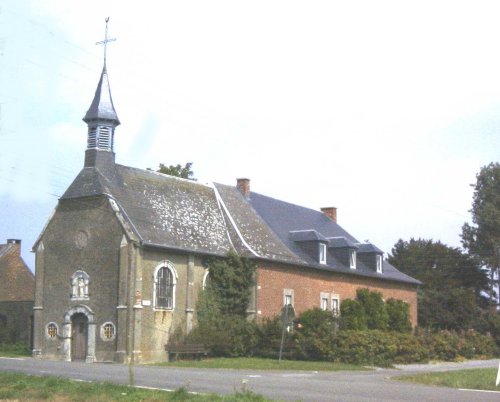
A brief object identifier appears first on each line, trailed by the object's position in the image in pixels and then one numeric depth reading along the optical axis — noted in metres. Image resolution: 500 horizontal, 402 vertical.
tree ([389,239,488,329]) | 61.31
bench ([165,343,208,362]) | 36.91
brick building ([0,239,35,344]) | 48.19
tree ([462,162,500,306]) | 69.66
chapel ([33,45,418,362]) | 36.59
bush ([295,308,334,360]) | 36.09
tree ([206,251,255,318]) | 40.22
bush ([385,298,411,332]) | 49.09
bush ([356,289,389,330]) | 47.00
